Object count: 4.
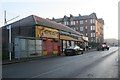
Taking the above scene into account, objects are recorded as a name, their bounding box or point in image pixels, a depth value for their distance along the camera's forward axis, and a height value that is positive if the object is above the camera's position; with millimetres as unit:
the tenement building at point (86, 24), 39948 +8127
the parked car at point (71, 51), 13817 -1610
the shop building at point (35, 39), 10506 +292
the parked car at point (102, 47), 22547 -1587
